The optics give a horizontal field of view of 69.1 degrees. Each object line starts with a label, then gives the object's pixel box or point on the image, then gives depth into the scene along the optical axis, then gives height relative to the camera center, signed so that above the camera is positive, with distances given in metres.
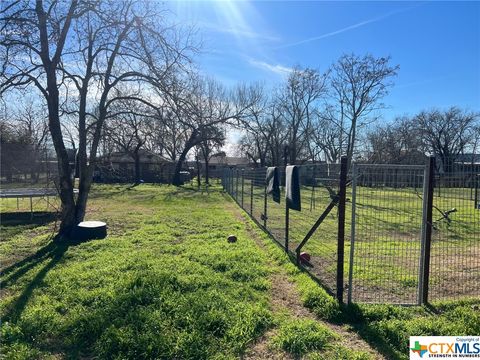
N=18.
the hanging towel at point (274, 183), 7.61 -0.26
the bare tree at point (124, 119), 9.62 +1.56
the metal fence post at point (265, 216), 8.85 -1.17
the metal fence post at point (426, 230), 4.29 -0.72
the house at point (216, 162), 71.45 +2.24
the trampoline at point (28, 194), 11.09 -0.87
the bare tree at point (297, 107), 41.31 +7.88
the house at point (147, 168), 40.36 +0.25
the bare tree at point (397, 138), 51.75 +5.45
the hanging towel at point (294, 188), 5.66 -0.27
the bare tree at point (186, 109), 8.52 +1.51
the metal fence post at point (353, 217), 4.11 -0.54
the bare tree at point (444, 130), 55.97 +7.03
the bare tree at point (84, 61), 7.50 +2.60
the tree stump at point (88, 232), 8.15 -1.47
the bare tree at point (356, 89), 39.47 +9.79
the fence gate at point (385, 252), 4.33 -1.62
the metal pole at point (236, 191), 17.72 -1.07
